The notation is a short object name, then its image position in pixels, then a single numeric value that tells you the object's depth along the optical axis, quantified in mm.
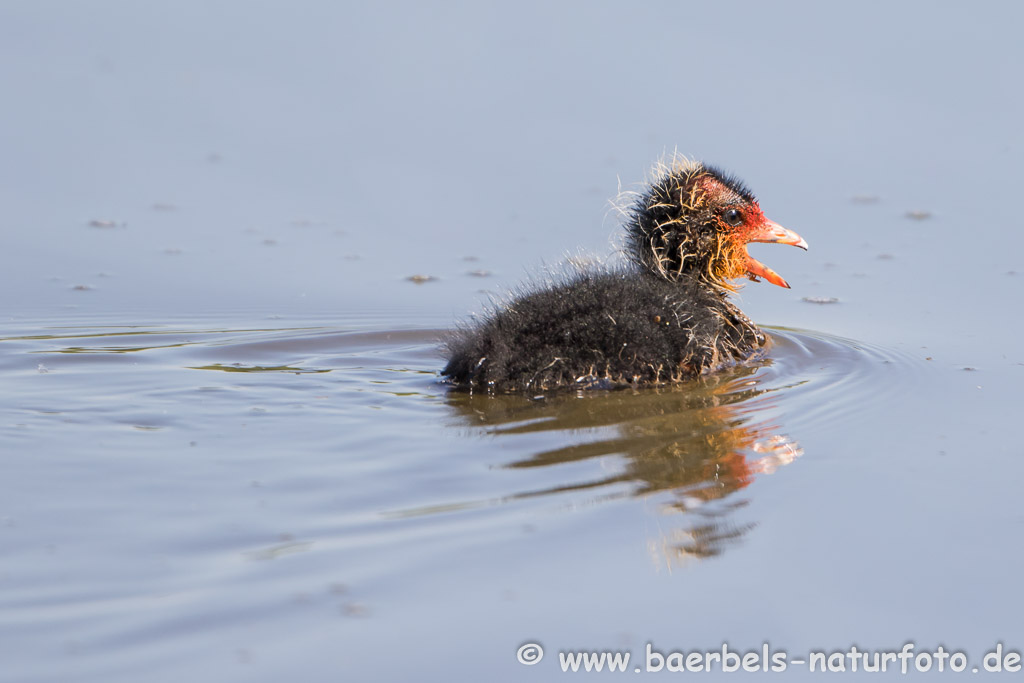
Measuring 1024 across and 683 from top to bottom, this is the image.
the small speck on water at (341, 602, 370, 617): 7348
